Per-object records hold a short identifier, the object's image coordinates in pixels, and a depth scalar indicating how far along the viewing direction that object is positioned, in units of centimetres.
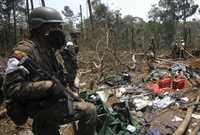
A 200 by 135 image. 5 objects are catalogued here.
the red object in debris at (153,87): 437
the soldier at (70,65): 193
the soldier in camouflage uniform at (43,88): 154
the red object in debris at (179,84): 441
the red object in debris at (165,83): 452
